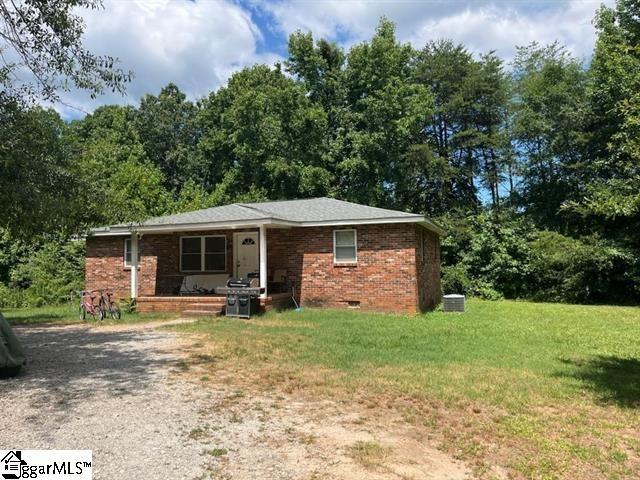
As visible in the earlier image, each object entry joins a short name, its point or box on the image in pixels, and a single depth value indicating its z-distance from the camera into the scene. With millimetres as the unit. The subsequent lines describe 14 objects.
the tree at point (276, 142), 29375
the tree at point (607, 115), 20656
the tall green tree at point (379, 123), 28797
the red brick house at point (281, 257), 14570
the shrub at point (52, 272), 20766
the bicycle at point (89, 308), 13652
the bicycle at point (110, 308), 13807
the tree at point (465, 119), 29641
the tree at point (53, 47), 7184
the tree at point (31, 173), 6773
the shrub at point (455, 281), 22203
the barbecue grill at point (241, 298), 13422
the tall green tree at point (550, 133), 25844
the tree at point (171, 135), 37062
